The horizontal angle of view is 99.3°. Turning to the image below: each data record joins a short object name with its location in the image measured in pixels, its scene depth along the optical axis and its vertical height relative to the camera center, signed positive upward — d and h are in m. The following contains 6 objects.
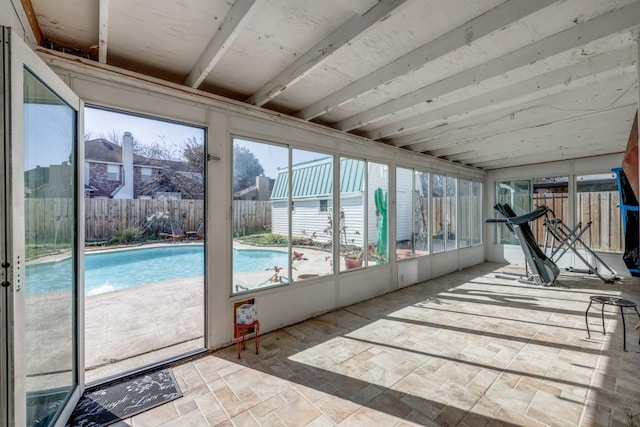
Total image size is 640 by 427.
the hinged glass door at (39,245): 1.20 -0.17
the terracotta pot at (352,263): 4.17 -0.76
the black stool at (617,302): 2.66 -0.89
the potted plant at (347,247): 4.01 -0.52
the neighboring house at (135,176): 6.80 +1.09
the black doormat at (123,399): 1.88 -1.40
